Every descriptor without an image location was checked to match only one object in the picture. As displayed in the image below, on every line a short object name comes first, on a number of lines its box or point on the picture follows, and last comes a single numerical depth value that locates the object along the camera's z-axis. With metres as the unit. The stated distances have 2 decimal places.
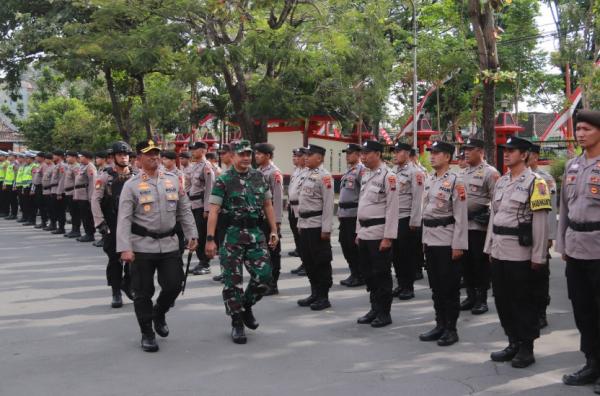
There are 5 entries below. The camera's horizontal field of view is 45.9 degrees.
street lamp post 23.16
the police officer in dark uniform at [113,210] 8.12
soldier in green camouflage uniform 6.64
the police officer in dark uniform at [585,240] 5.23
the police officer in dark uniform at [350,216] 9.59
